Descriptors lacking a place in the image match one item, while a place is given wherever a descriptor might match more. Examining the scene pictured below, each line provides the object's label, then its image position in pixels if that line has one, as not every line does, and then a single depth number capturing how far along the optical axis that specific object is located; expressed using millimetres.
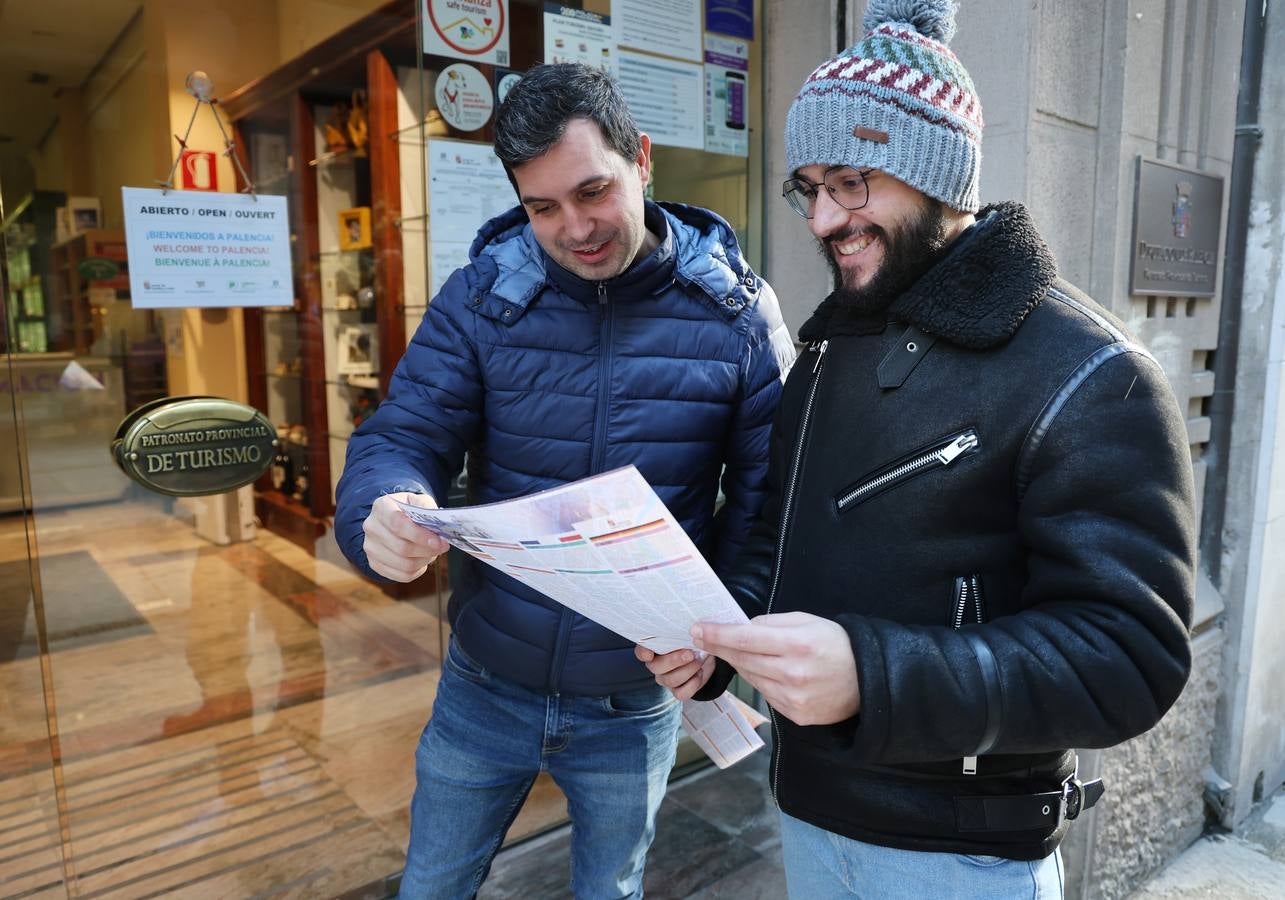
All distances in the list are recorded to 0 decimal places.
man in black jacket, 925
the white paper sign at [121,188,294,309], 2266
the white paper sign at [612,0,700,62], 2746
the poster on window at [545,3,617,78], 2633
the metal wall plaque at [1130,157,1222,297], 2322
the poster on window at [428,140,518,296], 2580
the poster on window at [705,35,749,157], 2932
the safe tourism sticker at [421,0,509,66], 2490
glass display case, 2588
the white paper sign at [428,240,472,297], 2619
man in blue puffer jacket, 1482
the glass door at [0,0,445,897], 2242
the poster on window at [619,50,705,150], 2775
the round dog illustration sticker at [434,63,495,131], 2541
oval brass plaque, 2426
